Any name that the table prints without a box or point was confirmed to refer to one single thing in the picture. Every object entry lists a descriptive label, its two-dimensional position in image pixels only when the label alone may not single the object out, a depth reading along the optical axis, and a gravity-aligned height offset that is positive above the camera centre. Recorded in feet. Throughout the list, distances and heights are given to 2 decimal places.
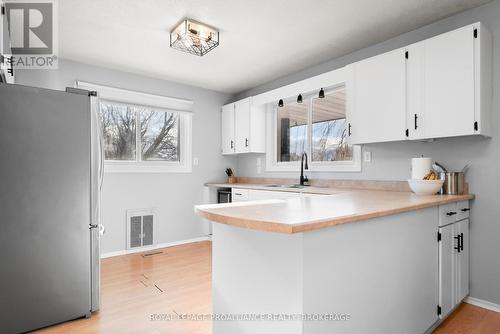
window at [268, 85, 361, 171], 11.02 +1.38
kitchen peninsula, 3.65 -1.50
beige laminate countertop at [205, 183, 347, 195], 9.31 -0.83
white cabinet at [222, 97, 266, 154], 13.66 +1.95
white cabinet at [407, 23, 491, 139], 6.68 +2.05
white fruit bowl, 7.07 -0.51
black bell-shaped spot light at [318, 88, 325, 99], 10.78 +2.77
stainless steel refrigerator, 5.93 -0.88
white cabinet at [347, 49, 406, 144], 7.97 +2.02
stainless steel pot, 7.37 -0.45
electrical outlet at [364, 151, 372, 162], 9.78 +0.35
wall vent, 12.34 -2.72
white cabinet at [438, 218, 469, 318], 6.32 -2.37
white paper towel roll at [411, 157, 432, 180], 7.55 -0.03
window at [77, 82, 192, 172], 12.19 +1.70
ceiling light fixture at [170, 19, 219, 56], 8.13 +3.89
